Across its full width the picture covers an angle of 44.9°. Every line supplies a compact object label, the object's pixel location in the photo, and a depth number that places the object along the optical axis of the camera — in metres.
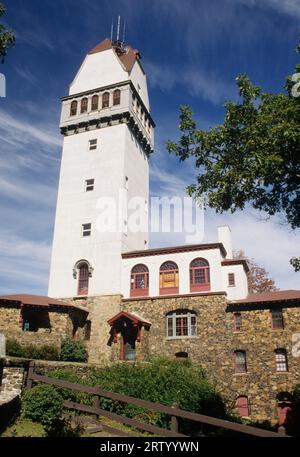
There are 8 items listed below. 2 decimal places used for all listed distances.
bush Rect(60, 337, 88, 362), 27.17
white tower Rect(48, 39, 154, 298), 33.41
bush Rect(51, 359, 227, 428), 18.00
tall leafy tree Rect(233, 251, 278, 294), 43.69
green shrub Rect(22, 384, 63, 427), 13.67
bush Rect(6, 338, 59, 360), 24.08
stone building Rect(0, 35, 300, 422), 27.08
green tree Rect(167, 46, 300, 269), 14.51
